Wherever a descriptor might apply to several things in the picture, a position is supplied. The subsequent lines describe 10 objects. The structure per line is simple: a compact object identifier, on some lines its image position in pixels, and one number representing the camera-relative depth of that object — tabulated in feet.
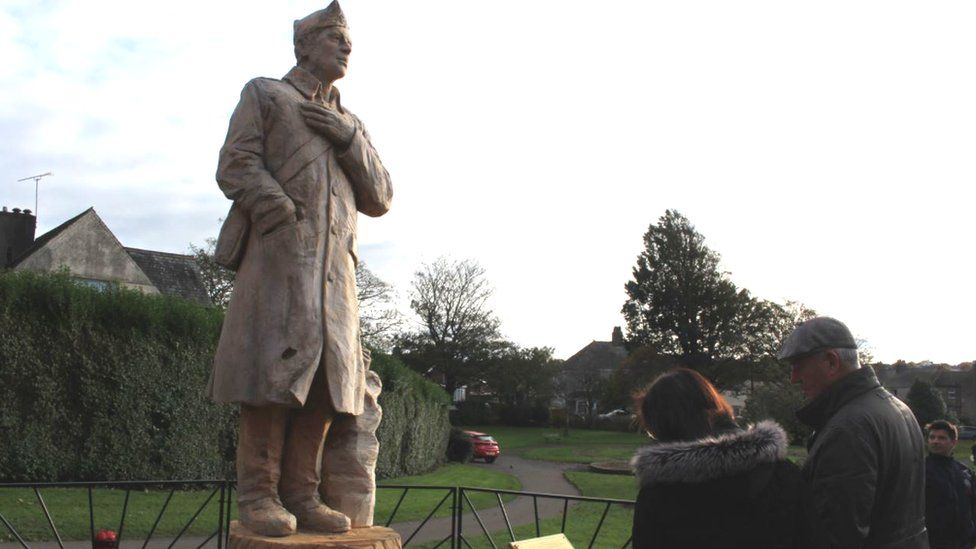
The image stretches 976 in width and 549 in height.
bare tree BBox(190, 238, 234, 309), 145.89
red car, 126.11
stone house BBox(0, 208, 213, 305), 109.50
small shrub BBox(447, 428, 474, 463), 127.95
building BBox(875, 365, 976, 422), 275.80
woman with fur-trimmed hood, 10.44
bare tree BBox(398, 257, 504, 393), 207.51
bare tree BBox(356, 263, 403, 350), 170.91
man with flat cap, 11.07
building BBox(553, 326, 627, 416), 248.93
